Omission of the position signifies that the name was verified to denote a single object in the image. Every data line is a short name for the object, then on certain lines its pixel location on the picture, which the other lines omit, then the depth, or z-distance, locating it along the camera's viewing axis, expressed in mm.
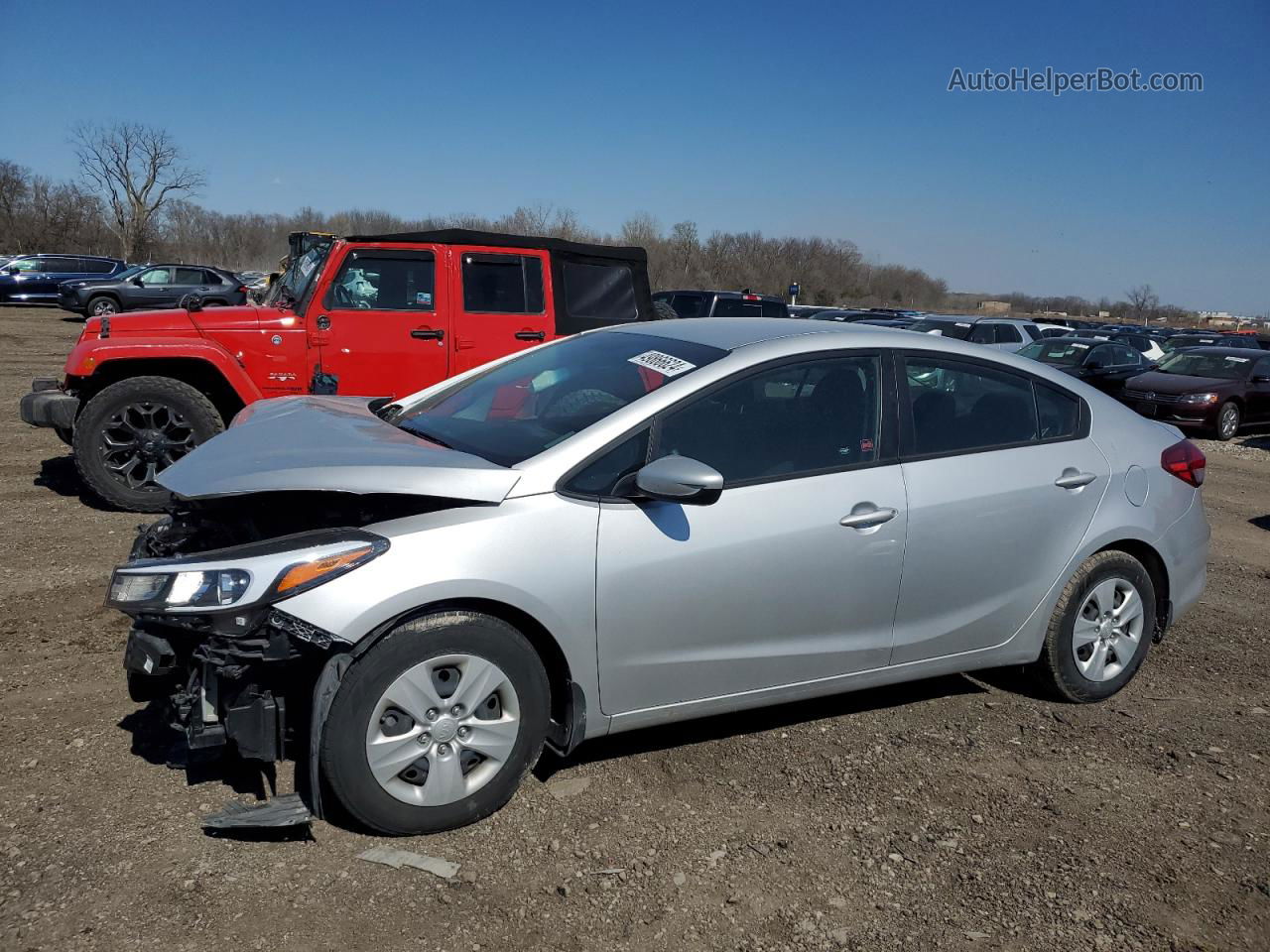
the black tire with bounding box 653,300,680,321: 9383
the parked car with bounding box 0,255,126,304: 31266
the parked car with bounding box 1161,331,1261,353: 31562
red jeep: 6984
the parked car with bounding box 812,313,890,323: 28859
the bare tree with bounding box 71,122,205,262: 71000
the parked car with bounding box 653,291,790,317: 17750
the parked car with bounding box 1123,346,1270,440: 15688
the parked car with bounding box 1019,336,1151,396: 17750
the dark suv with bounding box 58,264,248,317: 27328
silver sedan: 3027
